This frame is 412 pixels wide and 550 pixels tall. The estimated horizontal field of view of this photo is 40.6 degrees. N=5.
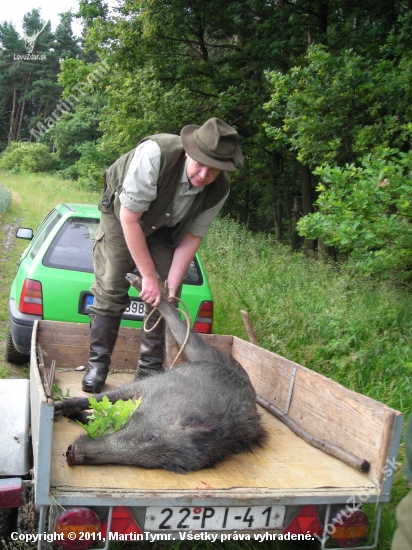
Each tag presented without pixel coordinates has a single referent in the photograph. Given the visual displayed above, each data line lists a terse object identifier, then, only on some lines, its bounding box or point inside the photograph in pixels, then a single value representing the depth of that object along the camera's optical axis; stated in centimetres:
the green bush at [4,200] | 2234
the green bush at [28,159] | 4706
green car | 520
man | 398
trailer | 230
